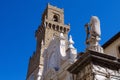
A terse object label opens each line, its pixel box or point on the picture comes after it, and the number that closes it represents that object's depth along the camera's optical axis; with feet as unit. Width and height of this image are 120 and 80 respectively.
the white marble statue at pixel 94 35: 23.40
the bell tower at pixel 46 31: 118.34
